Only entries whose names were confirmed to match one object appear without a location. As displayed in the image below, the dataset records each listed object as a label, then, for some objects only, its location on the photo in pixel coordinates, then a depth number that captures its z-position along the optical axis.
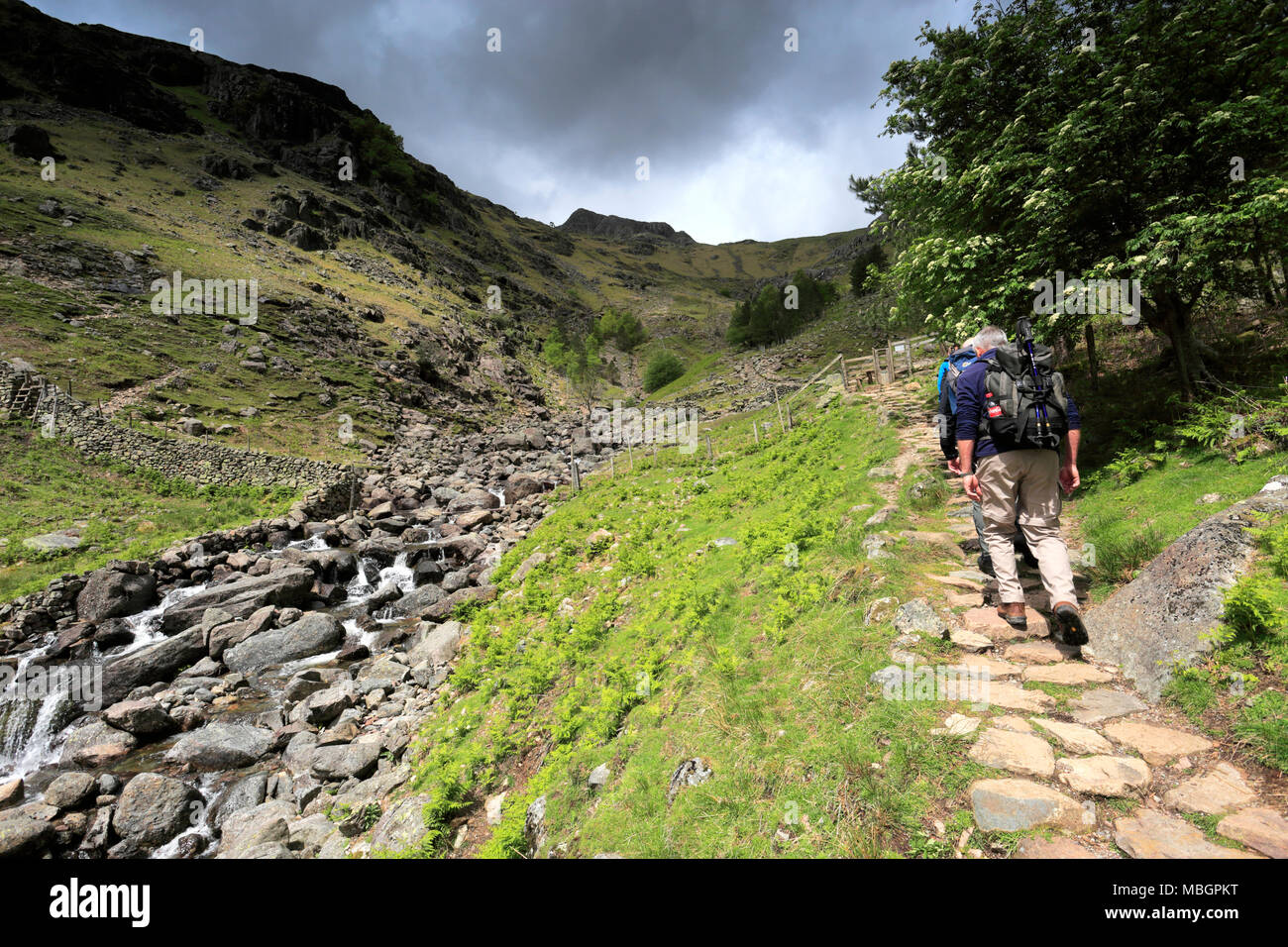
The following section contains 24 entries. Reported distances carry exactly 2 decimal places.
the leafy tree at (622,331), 117.00
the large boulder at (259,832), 7.30
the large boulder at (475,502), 27.61
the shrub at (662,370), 84.38
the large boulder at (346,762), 9.04
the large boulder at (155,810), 8.77
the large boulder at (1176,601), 4.11
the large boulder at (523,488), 29.03
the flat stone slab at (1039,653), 4.74
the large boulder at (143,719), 11.20
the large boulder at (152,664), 12.94
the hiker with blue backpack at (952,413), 6.27
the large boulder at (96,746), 10.50
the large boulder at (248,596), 15.93
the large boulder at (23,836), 8.02
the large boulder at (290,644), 14.09
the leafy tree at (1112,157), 7.25
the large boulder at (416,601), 17.25
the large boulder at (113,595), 15.81
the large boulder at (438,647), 12.41
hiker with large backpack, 5.10
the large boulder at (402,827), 6.25
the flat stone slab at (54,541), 17.78
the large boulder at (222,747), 10.28
